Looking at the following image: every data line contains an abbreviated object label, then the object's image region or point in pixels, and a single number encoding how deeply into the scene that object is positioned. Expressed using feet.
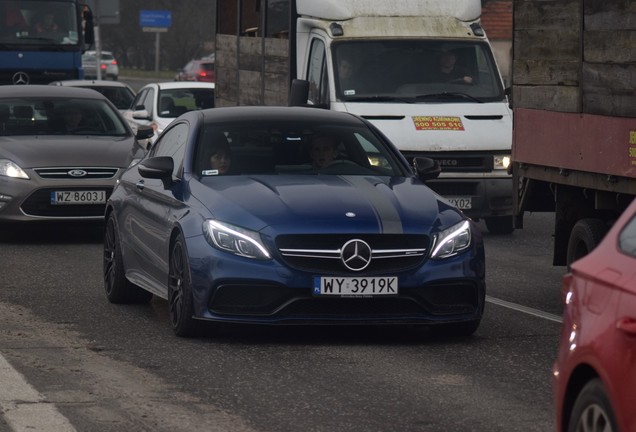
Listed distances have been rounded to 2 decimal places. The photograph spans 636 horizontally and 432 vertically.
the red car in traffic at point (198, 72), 250.16
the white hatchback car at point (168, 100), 89.15
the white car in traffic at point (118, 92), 102.47
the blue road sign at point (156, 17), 294.46
